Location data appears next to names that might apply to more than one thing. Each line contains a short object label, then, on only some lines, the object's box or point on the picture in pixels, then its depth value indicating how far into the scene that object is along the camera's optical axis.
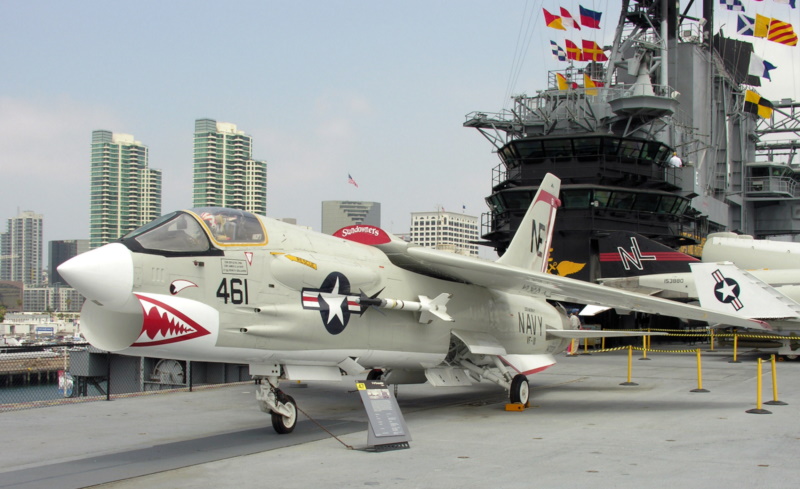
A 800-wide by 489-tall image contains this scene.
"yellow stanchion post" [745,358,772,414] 11.42
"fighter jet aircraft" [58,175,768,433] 7.98
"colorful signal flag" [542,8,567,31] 39.31
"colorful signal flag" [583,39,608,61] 40.66
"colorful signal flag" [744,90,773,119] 48.06
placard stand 8.49
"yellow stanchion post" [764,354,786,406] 12.33
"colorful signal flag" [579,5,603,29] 39.78
